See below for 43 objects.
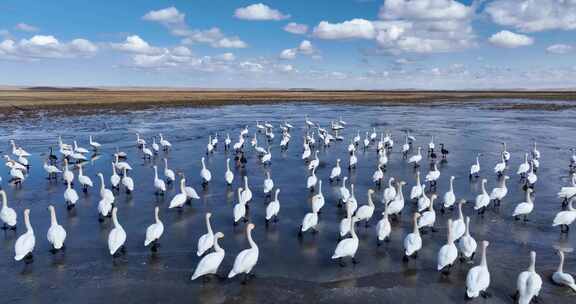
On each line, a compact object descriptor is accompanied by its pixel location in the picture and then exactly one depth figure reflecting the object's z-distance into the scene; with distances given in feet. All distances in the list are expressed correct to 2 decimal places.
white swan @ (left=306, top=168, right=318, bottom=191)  53.16
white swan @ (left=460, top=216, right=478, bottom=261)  32.48
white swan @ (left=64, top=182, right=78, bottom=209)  46.73
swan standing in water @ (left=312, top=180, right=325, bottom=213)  39.56
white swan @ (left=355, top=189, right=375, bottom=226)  39.96
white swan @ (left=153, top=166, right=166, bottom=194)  51.24
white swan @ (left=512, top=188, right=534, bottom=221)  41.57
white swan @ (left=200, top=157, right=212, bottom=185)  56.80
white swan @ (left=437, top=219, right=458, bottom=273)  30.48
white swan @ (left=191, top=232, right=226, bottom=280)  29.76
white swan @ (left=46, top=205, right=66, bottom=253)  34.42
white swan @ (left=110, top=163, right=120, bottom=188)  53.62
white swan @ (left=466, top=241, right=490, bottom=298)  27.58
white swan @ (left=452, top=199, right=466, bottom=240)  35.29
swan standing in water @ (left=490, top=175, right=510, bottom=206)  45.81
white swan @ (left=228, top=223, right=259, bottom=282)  29.68
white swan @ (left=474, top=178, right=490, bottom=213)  43.01
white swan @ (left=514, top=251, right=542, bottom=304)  26.63
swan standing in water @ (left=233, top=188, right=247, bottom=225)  41.09
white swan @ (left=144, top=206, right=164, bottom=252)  35.06
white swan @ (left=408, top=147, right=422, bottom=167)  68.24
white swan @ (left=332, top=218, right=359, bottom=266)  32.30
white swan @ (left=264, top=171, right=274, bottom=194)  50.26
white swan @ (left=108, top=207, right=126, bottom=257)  33.45
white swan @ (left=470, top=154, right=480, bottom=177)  60.44
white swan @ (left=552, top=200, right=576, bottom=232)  38.63
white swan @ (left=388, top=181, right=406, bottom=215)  41.91
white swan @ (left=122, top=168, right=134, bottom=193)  52.21
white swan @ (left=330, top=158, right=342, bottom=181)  58.95
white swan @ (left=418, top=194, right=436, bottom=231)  38.17
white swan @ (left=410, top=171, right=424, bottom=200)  47.16
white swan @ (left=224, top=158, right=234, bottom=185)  55.88
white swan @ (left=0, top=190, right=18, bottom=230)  39.27
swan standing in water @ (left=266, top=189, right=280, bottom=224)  41.52
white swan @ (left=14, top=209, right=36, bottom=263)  32.24
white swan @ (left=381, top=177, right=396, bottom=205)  45.70
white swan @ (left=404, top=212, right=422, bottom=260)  32.89
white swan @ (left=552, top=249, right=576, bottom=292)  28.84
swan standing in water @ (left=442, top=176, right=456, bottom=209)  44.34
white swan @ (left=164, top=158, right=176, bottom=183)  57.31
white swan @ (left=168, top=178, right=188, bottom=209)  45.14
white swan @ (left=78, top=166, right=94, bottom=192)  53.47
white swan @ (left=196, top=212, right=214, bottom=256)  32.86
